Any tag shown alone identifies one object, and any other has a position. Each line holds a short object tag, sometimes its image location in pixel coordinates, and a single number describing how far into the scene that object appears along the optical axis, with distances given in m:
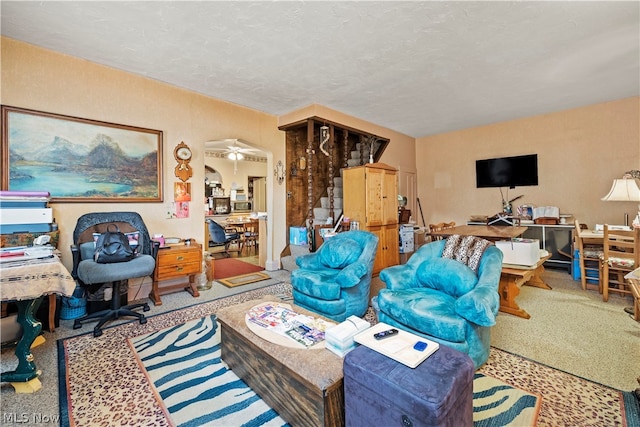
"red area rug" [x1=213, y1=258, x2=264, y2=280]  4.84
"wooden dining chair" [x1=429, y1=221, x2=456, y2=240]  4.51
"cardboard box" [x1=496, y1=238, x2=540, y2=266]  3.04
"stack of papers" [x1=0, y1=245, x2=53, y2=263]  1.97
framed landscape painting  2.87
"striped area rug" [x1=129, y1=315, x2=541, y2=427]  1.58
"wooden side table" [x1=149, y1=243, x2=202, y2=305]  3.40
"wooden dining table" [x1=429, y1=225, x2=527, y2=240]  3.28
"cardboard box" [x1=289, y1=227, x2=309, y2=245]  5.01
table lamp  3.95
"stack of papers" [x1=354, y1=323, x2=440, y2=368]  1.22
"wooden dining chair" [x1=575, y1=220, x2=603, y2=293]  3.81
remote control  1.41
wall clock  3.91
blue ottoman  1.03
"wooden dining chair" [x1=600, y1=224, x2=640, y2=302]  3.21
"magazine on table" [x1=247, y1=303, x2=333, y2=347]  1.68
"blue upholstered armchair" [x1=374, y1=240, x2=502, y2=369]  1.84
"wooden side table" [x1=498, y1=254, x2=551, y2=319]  2.96
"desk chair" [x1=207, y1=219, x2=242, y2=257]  6.53
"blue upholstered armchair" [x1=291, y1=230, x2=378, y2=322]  2.61
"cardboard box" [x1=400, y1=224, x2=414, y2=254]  5.27
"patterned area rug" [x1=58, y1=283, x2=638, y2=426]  1.58
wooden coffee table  1.30
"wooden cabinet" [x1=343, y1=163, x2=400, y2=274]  4.35
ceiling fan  7.38
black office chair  2.66
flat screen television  5.53
